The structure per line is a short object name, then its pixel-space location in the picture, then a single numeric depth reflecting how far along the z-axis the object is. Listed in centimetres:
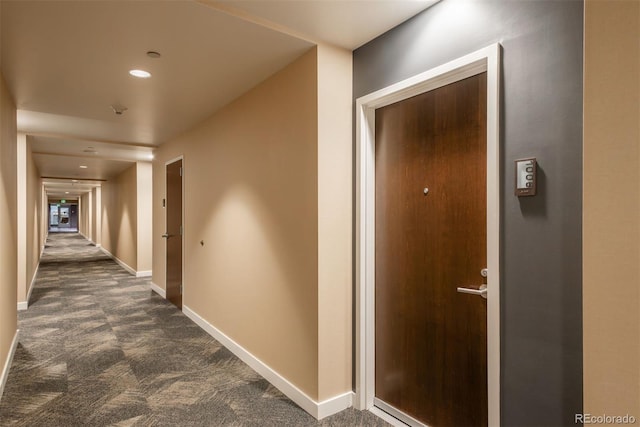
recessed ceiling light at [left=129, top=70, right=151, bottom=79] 281
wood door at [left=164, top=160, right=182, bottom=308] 500
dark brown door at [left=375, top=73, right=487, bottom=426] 189
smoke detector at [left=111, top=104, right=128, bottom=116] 367
